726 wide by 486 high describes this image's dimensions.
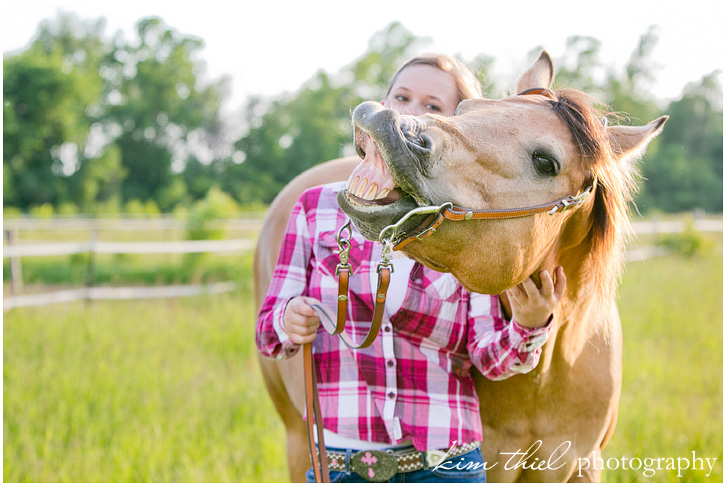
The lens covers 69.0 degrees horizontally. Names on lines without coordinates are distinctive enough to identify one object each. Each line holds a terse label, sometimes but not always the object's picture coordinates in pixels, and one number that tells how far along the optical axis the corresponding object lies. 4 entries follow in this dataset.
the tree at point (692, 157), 32.34
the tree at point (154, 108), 31.09
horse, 1.23
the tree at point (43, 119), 22.94
